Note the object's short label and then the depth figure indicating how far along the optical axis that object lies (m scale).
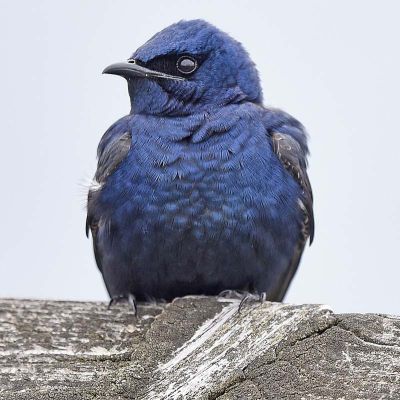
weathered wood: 4.69
